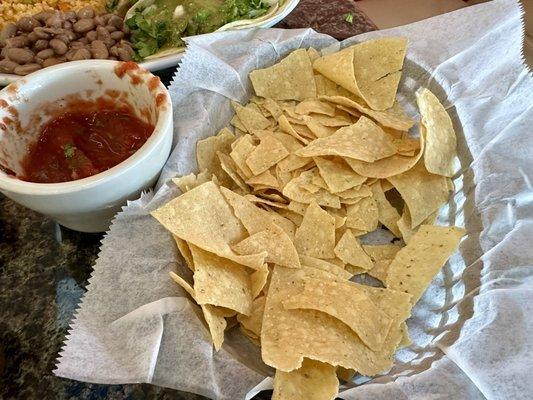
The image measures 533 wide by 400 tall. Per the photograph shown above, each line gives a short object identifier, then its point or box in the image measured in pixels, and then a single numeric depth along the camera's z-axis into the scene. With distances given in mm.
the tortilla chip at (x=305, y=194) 292
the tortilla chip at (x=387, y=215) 300
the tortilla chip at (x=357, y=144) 296
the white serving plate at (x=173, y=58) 352
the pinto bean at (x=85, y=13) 383
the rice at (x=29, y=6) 407
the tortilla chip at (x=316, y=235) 278
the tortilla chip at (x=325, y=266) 265
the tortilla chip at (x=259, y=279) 247
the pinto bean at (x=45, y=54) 355
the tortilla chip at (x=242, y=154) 304
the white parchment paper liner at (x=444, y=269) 212
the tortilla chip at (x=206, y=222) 242
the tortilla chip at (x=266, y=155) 300
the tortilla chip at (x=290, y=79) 352
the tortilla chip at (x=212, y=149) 301
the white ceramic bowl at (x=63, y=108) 238
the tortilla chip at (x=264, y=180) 302
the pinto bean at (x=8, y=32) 374
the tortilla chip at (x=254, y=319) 242
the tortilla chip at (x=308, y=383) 204
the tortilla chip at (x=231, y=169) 304
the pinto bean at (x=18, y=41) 361
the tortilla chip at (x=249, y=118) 339
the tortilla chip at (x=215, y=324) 217
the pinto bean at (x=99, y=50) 355
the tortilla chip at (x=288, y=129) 327
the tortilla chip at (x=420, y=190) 291
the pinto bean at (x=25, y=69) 349
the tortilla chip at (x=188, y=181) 275
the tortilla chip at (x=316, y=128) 324
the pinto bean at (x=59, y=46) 352
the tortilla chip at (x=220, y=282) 228
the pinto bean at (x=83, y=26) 371
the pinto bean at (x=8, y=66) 351
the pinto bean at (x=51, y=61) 351
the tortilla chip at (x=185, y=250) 246
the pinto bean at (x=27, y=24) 374
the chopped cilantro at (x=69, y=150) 266
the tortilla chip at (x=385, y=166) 297
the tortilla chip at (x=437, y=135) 295
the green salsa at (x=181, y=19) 396
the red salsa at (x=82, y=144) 262
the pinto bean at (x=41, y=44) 360
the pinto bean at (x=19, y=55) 352
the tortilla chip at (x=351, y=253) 272
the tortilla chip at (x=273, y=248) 260
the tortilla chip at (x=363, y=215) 290
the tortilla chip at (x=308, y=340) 212
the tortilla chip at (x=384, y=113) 322
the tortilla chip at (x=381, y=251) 284
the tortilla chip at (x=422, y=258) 259
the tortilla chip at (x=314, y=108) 335
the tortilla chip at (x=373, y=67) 344
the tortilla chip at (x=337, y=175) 296
